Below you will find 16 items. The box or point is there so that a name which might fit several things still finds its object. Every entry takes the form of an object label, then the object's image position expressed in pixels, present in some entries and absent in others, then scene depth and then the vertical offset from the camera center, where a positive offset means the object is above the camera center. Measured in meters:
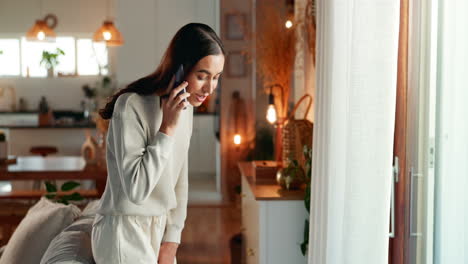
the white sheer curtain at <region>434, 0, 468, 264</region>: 2.04 -0.14
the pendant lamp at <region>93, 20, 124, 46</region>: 6.18 +0.58
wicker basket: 3.75 -0.26
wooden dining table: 4.92 -0.61
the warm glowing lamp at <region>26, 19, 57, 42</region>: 6.70 +0.65
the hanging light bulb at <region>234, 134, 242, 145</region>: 5.50 -0.39
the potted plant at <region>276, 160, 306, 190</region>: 3.60 -0.47
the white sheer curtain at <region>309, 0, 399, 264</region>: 2.15 -0.11
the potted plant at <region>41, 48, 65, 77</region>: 9.79 +0.54
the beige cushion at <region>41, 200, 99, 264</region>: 2.30 -0.59
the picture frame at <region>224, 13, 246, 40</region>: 6.50 +0.71
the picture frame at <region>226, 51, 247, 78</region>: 6.67 +0.32
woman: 1.94 -0.17
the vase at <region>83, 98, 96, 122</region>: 9.95 -0.21
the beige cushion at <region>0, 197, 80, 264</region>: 2.68 -0.61
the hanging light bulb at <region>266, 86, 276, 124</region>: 4.33 -0.12
